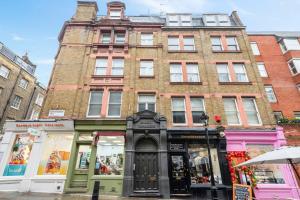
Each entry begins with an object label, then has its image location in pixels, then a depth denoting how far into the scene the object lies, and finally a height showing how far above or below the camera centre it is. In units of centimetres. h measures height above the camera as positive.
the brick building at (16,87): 2088 +1102
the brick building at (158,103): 1155 +543
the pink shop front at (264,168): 1121 +53
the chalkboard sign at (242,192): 735 -62
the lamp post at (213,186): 812 -45
